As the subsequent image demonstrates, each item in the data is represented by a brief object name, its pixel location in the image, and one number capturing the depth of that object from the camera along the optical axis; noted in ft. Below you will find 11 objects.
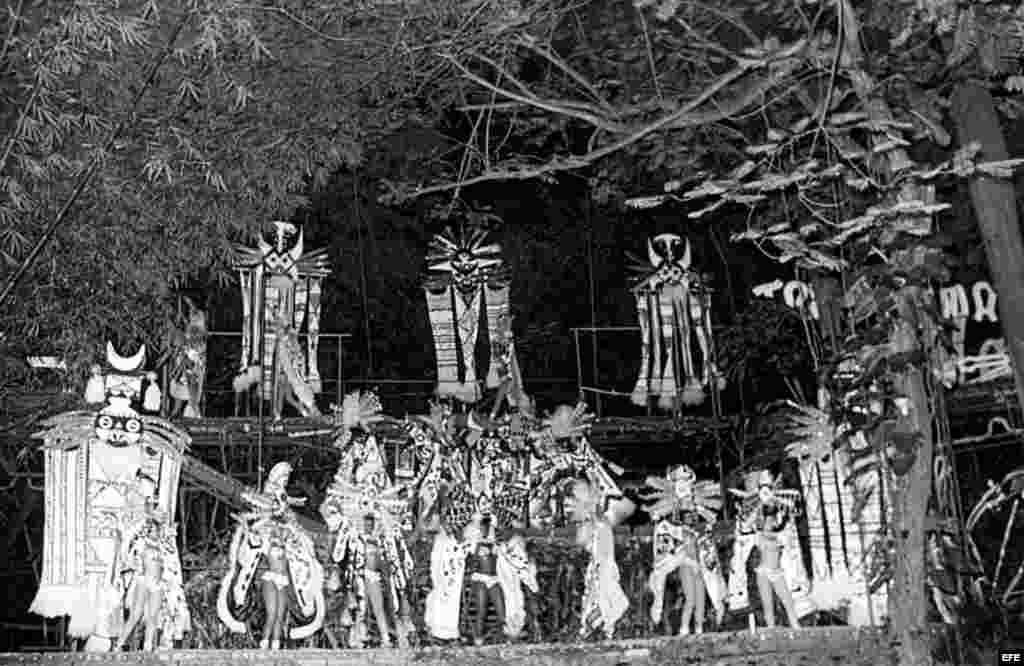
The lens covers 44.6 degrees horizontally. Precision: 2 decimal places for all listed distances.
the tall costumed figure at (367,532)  27.20
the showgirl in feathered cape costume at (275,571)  26.45
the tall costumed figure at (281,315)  28.17
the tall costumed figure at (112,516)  25.81
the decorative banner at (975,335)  29.96
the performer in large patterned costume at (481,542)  27.68
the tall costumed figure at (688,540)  28.63
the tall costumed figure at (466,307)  29.55
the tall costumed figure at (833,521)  29.12
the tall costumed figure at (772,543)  28.99
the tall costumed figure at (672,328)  30.55
